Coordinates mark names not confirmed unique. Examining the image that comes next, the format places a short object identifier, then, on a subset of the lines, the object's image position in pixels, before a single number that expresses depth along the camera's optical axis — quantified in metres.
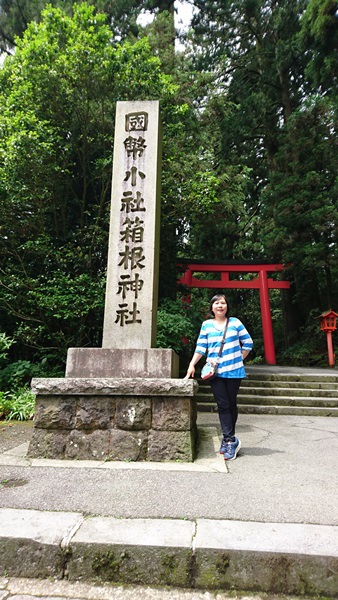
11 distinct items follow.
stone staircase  6.73
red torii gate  12.41
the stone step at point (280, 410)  6.66
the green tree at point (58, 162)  6.82
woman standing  3.32
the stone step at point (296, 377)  8.30
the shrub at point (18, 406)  5.56
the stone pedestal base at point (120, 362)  3.52
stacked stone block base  3.18
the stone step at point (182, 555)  1.63
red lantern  11.21
